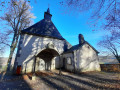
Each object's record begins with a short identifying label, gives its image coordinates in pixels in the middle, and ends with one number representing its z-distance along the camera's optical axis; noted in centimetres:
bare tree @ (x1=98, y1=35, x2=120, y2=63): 1502
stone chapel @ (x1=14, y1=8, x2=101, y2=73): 820
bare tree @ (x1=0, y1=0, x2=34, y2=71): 1048
